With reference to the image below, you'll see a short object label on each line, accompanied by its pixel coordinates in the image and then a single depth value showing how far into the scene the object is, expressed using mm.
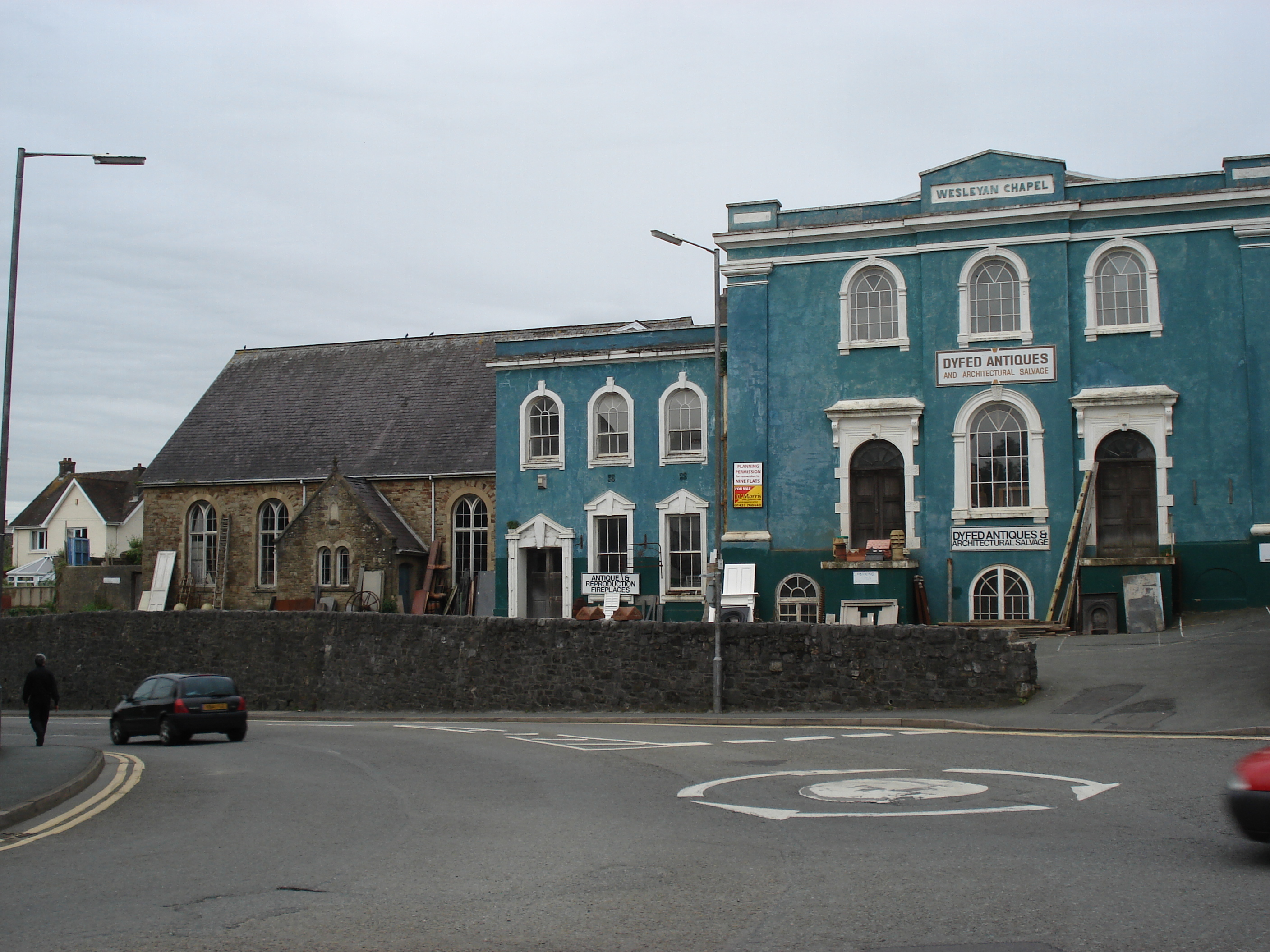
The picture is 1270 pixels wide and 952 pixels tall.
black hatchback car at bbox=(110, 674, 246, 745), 23219
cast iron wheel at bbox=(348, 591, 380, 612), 37219
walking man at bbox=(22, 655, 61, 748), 22094
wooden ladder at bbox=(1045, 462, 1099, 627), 27531
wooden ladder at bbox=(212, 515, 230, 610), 43281
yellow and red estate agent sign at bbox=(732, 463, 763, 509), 30781
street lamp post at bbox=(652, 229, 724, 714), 23281
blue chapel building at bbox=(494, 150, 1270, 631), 27719
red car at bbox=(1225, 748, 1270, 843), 8141
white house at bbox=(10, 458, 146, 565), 75812
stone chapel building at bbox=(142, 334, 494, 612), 38844
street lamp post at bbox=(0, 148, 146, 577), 18625
